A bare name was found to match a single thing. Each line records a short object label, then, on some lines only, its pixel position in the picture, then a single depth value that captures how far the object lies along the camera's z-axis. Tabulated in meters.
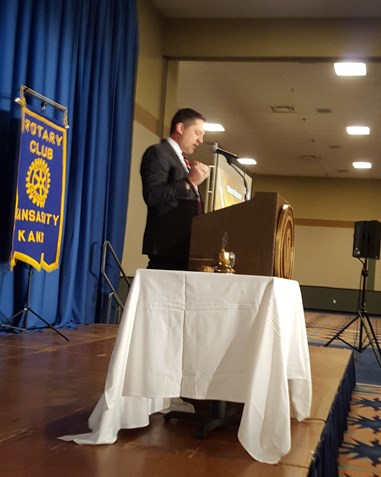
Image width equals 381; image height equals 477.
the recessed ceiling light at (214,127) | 11.97
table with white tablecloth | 1.79
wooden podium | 2.01
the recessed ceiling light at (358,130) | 11.63
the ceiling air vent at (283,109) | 10.57
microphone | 2.03
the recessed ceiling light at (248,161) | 15.23
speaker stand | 5.73
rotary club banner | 4.59
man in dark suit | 2.19
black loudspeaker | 5.98
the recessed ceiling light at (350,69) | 8.09
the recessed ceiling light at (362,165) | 14.79
